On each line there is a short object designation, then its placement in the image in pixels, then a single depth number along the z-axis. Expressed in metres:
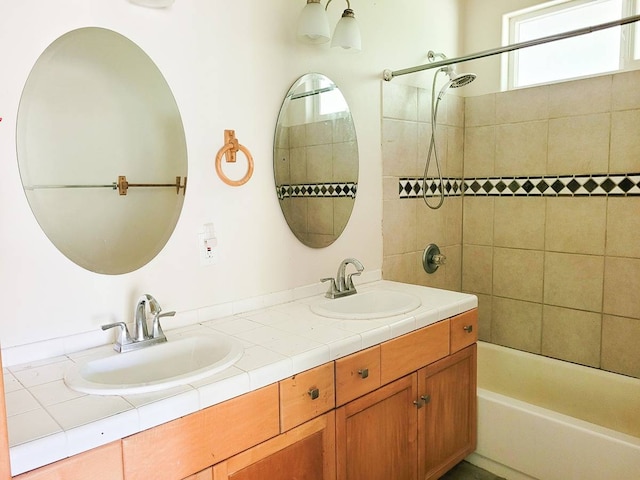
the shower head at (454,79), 2.28
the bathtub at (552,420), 1.88
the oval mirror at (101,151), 1.37
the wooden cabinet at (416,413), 1.57
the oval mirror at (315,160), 1.96
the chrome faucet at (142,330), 1.41
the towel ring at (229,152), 1.72
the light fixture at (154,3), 1.48
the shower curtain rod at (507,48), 1.72
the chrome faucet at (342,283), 2.05
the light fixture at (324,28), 1.84
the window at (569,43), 2.32
